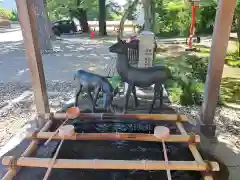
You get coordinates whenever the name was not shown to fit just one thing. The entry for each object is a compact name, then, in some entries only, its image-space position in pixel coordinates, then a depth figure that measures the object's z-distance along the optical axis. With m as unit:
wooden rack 1.14
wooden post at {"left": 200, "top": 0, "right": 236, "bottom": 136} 1.71
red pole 7.13
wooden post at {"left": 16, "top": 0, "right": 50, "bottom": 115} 1.72
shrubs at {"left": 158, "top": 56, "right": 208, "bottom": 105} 3.04
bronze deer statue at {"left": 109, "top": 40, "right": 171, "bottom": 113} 1.71
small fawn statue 1.70
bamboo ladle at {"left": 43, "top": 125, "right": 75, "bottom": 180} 1.36
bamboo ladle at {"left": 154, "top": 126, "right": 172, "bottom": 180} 1.33
